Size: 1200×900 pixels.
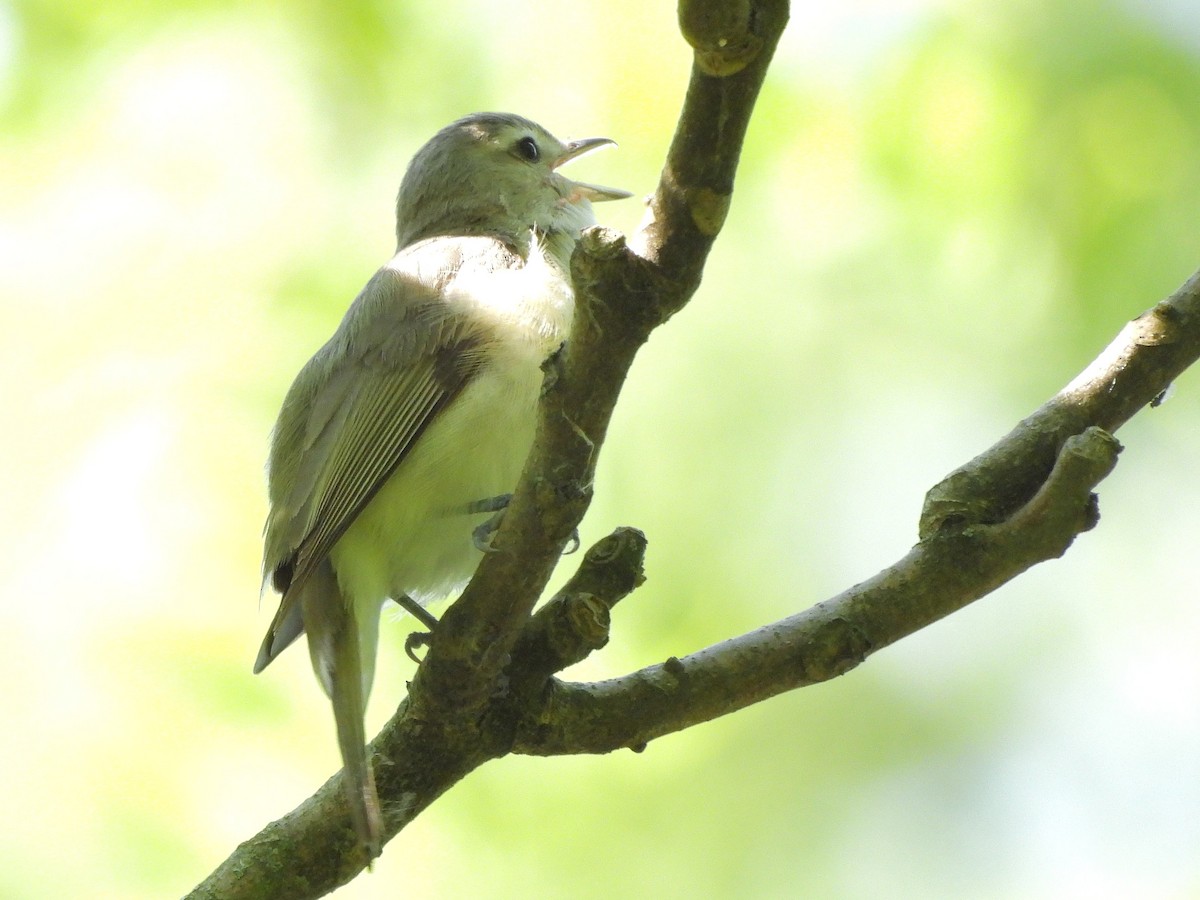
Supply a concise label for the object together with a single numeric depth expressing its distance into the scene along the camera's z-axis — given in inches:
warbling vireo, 256.2
